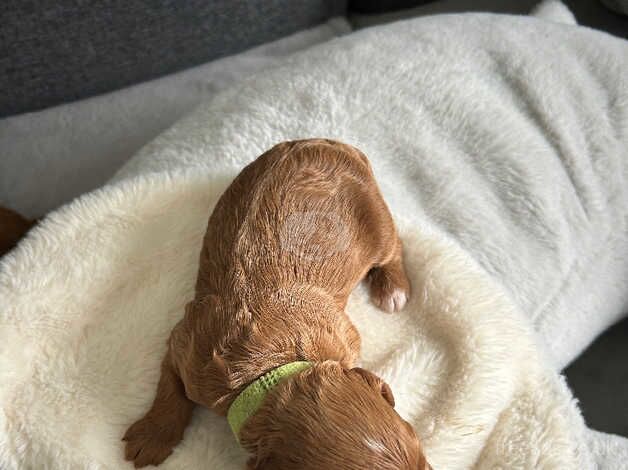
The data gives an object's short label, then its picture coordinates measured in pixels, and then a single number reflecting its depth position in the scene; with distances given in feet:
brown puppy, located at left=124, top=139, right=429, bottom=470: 0.82
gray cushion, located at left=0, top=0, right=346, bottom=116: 1.38
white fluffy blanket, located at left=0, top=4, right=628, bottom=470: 1.03
